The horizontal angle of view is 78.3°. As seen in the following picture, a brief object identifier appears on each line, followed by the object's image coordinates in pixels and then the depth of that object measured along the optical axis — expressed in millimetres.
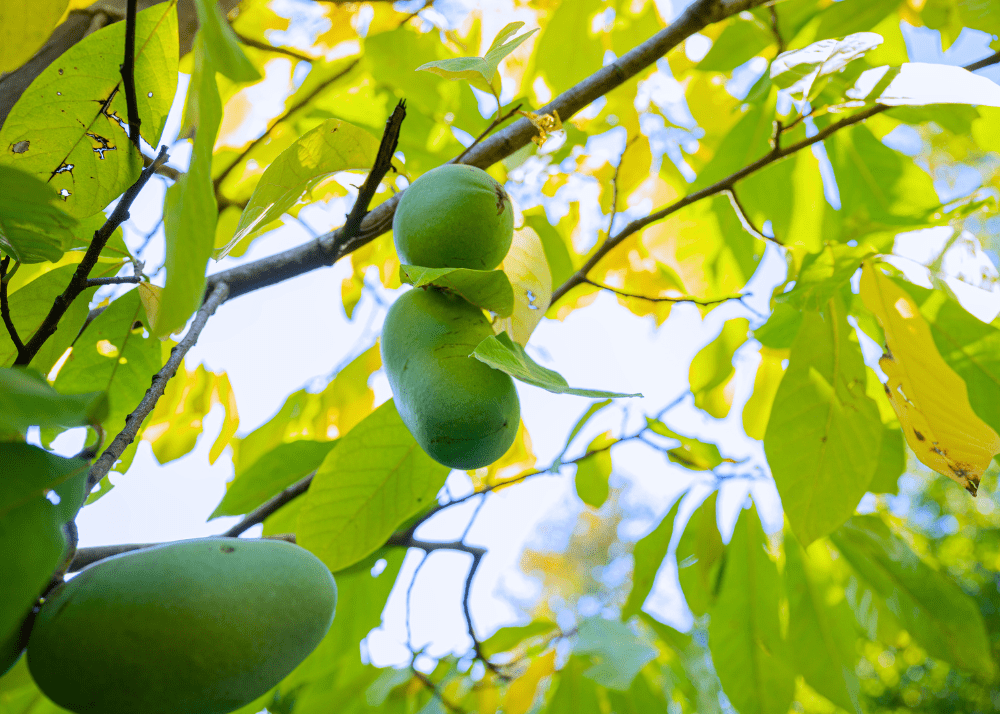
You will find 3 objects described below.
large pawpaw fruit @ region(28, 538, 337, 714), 354
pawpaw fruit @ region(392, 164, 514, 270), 618
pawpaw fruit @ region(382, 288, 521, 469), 564
